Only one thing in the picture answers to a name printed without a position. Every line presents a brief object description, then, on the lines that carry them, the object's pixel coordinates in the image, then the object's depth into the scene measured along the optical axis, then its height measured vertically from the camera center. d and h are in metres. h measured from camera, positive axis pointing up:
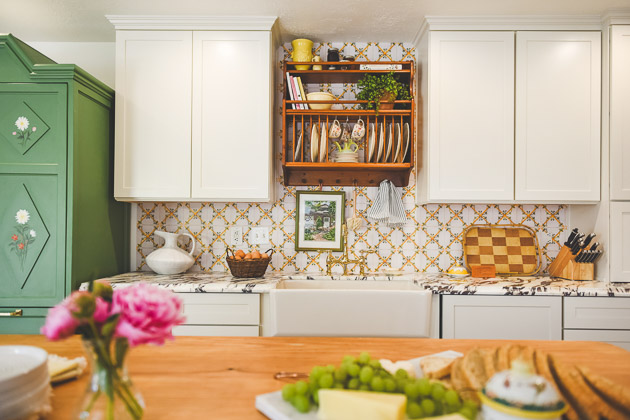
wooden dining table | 0.84 -0.40
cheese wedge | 0.66 -0.32
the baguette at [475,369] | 0.80 -0.31
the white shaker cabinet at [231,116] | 2.62 +0.57
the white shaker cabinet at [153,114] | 2.62 +0.58
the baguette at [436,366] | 0.94 -0.36
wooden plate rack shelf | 2.70 +0.50
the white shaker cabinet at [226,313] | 2.34 -0.58
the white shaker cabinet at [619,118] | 2.51 +0.56
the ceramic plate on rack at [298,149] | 2.72 +0.39
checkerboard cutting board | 2.87 -0.25
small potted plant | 2.66 +0.75
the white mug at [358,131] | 2.77 +0.52
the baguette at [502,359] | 0.80 -0.29
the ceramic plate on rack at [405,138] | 2.72 +0.47
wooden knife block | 2.58 -0.35
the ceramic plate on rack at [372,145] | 2.74 +0.42
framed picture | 2.96 -0.08
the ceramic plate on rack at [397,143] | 2.69 +0.43
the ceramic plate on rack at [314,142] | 2.77 +0.44
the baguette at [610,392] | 0.68 -0.30
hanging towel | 2.86 +0.03
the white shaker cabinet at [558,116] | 2.56 +0.58
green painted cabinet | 2.26 +0.12
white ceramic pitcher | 2.67 -0.33
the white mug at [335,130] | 2.77 +0.53
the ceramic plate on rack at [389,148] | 2.71 +0.40
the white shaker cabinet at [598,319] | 2.29 -0.58
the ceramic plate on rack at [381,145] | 2.72 +0.42
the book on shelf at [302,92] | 2.75 +0.76
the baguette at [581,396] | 0.70 -0.32
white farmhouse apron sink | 2.09 -0.52
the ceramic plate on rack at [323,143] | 2.77 +0.43
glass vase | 0.64 -0.27
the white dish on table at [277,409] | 0.76 -0.37
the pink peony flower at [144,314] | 0.62 -0.16
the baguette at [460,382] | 0.80 -0.34
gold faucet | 2.77 -0.34
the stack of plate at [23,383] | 0.68 -0.30
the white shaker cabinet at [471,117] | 2.59 +0.58
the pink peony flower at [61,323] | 0.61 -0.17
